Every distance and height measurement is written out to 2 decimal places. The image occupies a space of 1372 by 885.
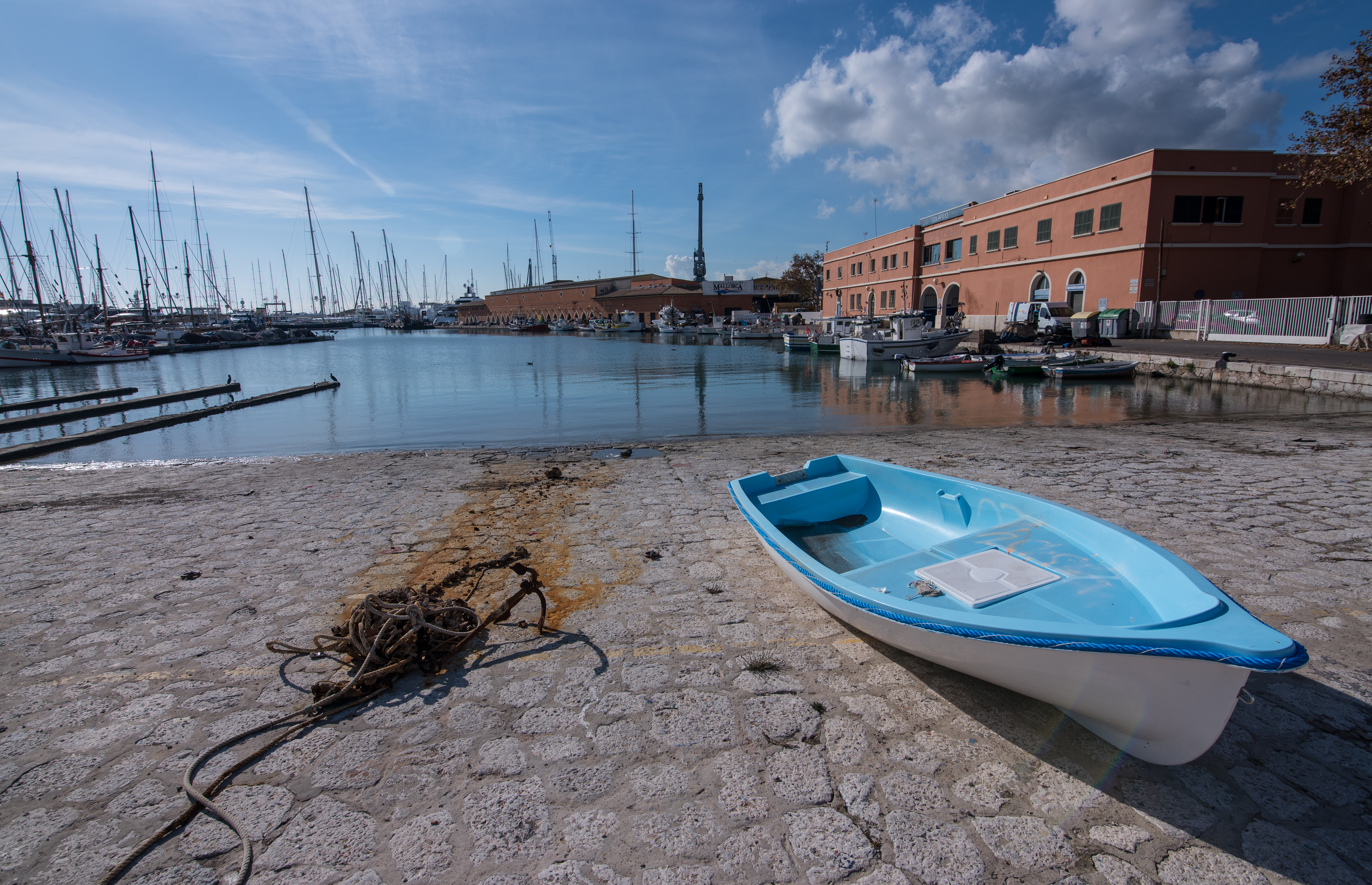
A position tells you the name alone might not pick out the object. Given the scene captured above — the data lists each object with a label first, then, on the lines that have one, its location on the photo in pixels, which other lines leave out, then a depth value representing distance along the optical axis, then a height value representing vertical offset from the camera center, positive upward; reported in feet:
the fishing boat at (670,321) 241.55 +5.96
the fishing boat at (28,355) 100.89 -1.12
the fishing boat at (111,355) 111.55 -1.41
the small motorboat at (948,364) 78.38 -4.41
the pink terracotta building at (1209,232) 80.94 +12.50
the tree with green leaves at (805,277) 232.94 +21.37
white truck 86.17 +1.91
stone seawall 43.91 -4.24
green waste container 84.43 +0.62
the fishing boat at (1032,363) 67.31 -3.81
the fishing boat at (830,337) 114.11 -0.78
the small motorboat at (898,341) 88.63 -1.42
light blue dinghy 6.45 -3.96
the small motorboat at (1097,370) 63.21 -4.44
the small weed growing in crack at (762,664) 9.95 -5.38
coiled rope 8.98 -5.05
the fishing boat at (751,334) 176.14 +0.05
